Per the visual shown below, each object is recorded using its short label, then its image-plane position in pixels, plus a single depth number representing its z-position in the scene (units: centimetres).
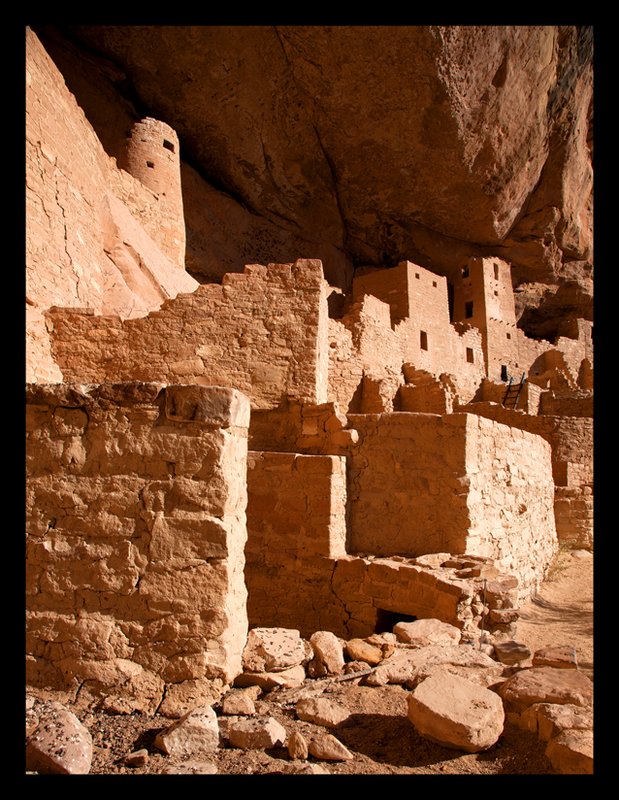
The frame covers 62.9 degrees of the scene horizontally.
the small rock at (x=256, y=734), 211
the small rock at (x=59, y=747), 191
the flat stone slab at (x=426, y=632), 356
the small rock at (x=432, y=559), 474
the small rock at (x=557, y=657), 292
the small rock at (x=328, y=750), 208
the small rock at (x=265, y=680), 270
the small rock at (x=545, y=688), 236
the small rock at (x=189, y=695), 240
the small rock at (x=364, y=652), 323
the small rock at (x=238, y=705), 238
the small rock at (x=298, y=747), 204
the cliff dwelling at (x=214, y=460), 253
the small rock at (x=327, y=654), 304
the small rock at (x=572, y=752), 188
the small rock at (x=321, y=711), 238
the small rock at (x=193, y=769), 191
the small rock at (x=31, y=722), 209
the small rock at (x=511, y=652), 344
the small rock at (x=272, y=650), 281
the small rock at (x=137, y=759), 199
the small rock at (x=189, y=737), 206
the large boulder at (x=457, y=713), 210
